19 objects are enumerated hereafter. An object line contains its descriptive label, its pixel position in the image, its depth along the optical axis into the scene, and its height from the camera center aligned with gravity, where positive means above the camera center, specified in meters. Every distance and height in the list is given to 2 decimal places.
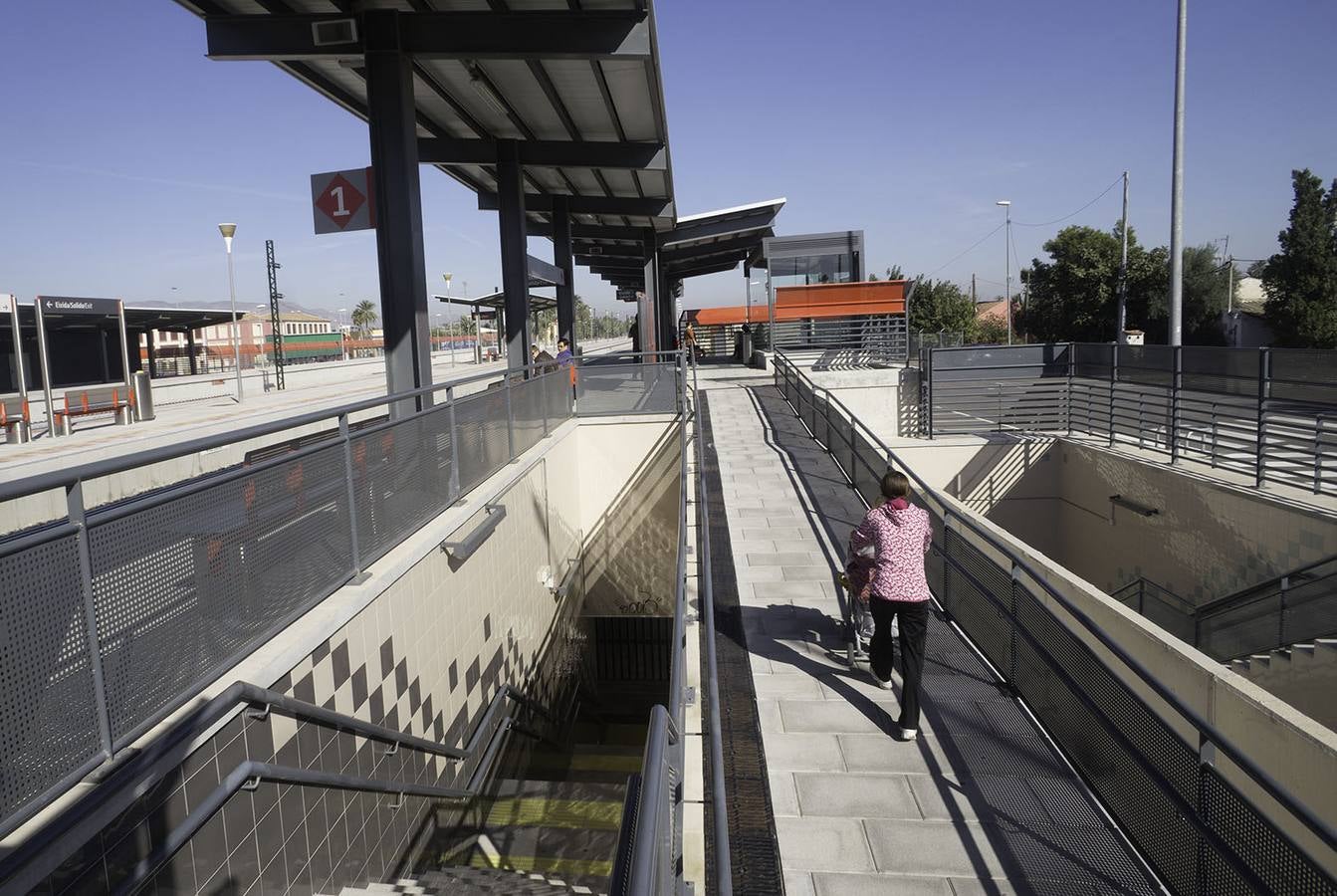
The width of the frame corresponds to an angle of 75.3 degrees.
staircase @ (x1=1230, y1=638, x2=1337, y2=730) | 7.91 -3.28
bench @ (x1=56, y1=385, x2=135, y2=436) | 20.08 -0.79
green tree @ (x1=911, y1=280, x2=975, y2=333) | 56.00 +2.17
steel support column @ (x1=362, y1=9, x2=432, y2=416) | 8.97 +1.82
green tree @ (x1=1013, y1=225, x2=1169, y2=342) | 40.50 +2.62
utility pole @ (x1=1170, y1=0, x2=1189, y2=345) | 15.64 +2.25
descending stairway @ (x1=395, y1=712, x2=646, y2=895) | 6.57 -4.50
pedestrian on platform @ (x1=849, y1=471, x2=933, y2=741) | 5.18 -1.36
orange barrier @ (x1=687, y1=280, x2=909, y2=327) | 26.73 +1.47
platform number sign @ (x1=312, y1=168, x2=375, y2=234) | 9.03 +1.64
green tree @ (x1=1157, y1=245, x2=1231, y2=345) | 44.50 +2.11
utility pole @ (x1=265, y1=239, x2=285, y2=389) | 38.44 +3.18
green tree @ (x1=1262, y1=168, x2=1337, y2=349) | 36.31 +2.50
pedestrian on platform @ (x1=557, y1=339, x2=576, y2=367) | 14.34 +0.00
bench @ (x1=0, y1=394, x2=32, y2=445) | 18.08 -0.92
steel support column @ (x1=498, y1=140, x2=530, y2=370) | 14.89 +1.97
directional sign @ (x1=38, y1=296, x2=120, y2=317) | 20.91 +1.65
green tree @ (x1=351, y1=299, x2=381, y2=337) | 121.00 +6.80
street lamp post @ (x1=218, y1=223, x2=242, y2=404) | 28.67 +4.45
